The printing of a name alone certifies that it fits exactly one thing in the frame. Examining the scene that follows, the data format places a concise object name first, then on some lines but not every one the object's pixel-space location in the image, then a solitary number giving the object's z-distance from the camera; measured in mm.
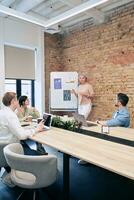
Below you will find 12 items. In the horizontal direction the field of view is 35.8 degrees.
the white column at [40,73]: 6145
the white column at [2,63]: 5297
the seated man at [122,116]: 3490
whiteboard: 5894
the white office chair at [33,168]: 1797
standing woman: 5582
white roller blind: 5570
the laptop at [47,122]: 3136
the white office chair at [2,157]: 2447
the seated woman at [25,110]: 4147
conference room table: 1649
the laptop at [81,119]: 3325
